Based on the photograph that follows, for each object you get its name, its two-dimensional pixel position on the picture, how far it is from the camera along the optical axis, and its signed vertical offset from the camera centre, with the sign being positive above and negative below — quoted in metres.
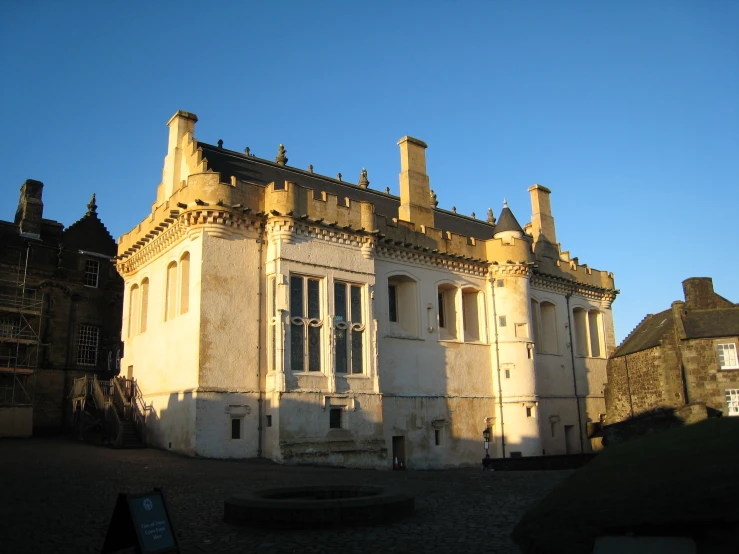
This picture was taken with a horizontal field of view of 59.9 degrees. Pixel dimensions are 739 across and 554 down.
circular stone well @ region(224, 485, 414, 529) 9.52 -1.20
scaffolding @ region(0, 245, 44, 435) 30.15 +4.42
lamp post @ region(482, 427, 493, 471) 29.78 -0.55
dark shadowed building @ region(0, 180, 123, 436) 31.00 +6.23
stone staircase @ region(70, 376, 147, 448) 24.94 +0.96
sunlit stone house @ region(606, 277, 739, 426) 31.64 +3.00
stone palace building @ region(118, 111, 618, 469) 22.86 +4.34
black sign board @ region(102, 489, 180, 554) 7.05 -1.03
